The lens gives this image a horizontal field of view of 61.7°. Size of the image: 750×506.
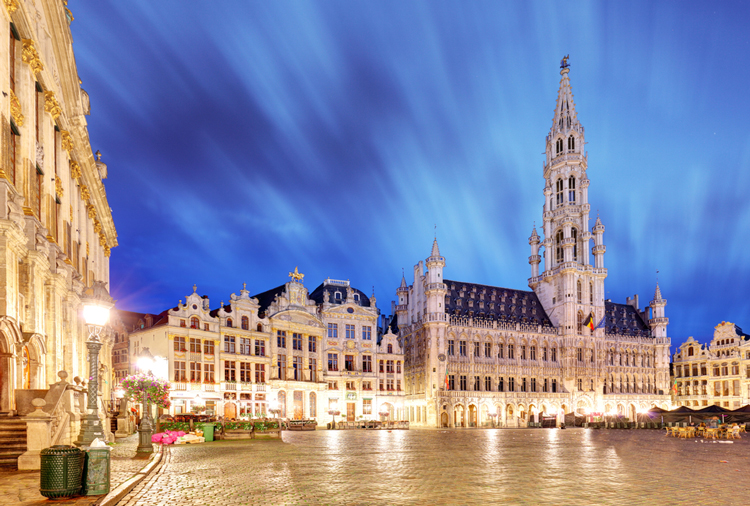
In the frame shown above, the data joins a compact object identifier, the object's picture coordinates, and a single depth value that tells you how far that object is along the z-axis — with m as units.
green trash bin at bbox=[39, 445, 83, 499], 11.48
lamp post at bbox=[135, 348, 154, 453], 22.12
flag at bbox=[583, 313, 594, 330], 88.12
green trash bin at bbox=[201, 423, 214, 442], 32.84
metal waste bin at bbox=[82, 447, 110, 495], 12.16
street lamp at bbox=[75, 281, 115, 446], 13.27
